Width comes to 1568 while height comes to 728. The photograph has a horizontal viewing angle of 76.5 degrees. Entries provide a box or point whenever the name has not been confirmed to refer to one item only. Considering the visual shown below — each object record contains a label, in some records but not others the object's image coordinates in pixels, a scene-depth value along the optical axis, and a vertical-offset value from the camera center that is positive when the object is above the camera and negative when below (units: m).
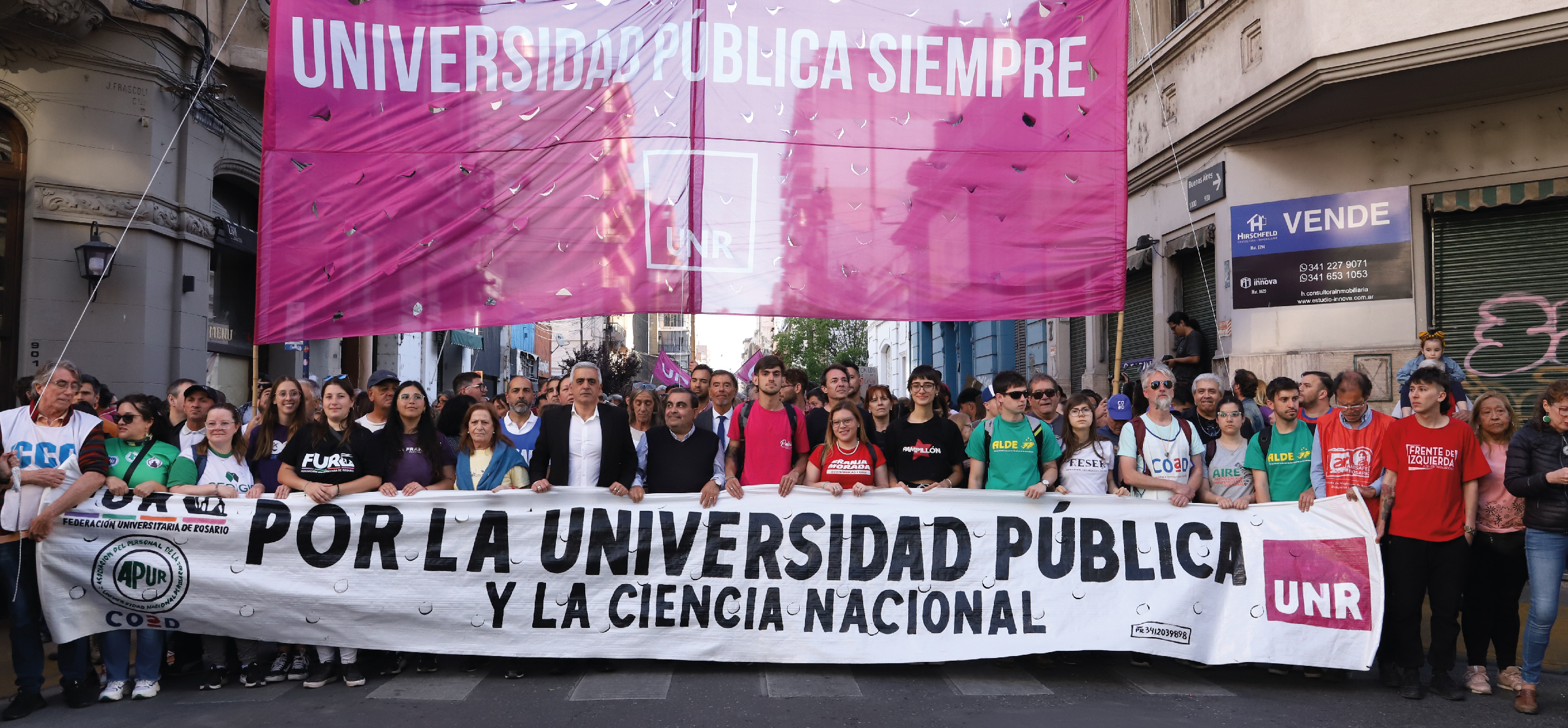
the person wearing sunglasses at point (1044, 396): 6.36 -0.04
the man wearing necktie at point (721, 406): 7.24 -0.13
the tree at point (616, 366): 43.69 +1.10
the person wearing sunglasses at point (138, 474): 5.35 -0.48
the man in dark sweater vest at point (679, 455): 6.15 -0.41
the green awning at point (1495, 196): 9.32 +1.88
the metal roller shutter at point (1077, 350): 16.45 +0.67
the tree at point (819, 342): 50.75 +2.52
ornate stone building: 10.71 +2.39
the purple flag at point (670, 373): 19.86 +0.34
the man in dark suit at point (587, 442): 6.00 -0.32
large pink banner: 6.03 +1.42
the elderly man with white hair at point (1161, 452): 5.94 -0.37
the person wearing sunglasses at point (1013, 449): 6.10 -0.36
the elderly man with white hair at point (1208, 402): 6.54 -0.08
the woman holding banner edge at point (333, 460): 5.66 -0.42
